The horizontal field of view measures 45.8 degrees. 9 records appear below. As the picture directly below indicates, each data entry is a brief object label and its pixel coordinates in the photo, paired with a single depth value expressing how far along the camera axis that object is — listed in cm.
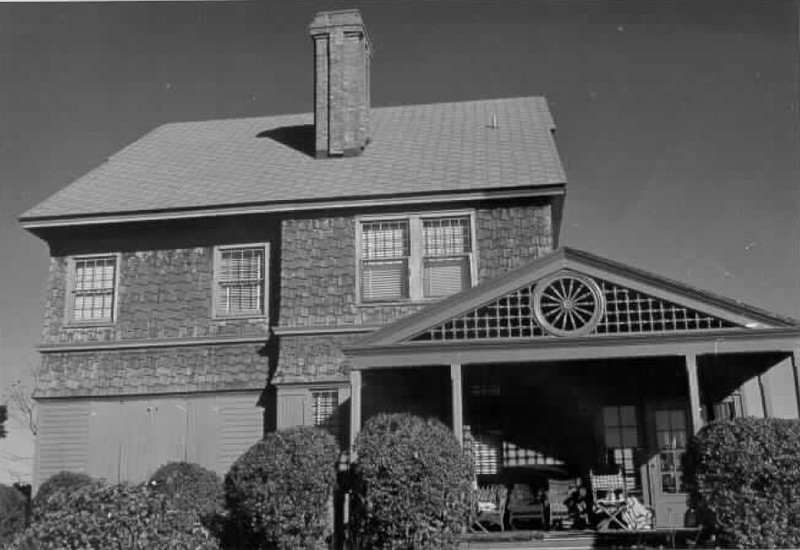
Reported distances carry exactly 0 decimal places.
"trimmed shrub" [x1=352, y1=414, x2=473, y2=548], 1170
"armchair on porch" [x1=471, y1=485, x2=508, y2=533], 1451
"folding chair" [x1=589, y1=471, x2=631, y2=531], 1456
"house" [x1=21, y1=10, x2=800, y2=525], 1709
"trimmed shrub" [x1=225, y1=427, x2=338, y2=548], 1214
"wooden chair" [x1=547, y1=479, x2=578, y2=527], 1512
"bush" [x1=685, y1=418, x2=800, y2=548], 1108
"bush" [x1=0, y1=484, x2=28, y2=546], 1345
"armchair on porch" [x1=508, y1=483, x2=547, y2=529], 1511
